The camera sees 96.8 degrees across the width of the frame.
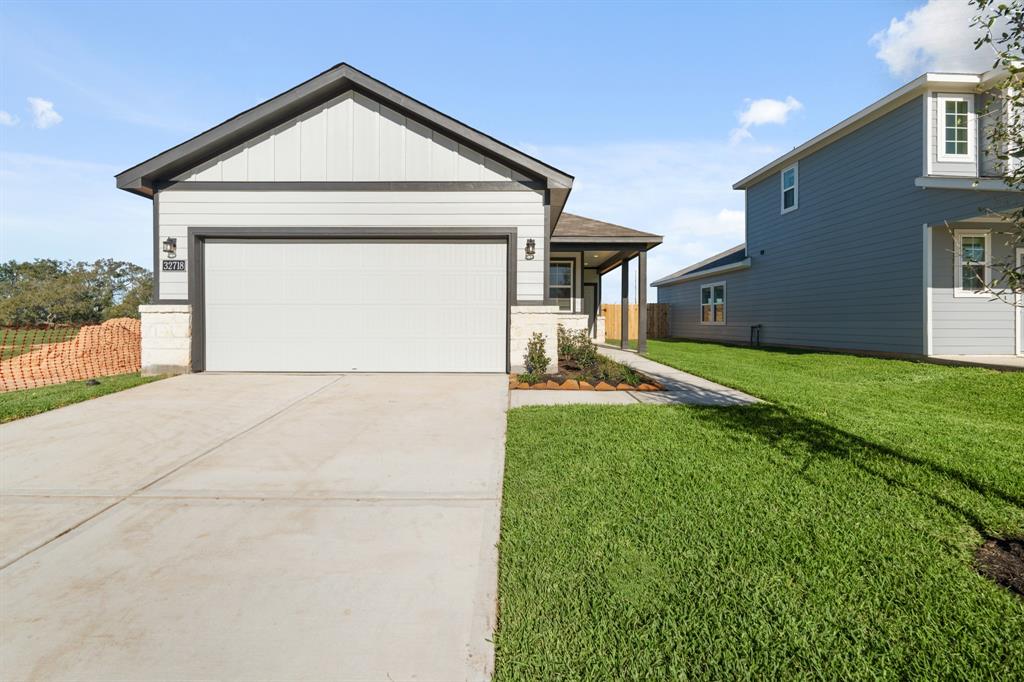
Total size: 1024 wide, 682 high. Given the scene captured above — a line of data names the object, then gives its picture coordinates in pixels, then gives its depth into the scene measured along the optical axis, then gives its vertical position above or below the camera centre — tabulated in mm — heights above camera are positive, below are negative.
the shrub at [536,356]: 8016 -390
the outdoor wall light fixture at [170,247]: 8172 +1573
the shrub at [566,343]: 8883 -174
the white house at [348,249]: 8188 +1562
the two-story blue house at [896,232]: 10234 +2587
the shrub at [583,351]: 8547 -321
